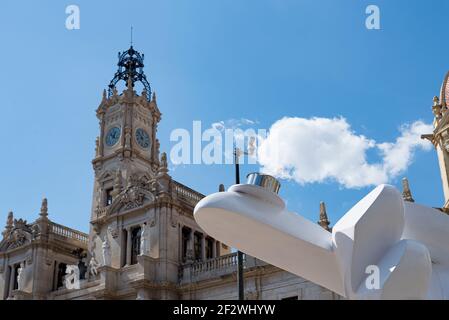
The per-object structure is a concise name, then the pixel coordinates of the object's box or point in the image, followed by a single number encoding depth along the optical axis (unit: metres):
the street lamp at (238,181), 15.08
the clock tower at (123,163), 37.25
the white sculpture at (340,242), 9.21
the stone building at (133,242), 33.34
